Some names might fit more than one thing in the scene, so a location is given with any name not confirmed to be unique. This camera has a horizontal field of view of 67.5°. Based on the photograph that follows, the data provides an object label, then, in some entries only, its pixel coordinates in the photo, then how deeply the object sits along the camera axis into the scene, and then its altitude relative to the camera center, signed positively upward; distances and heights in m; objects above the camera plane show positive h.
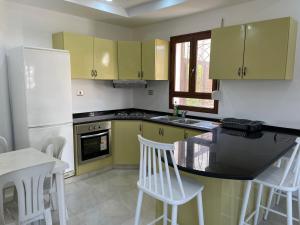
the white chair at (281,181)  1.74 -0.73
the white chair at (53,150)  2.12 -0.64
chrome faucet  3.62 -0.37
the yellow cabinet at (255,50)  2.40 +0.46
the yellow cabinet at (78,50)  3.25 +0.60
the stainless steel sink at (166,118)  3.57 -0.46
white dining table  1.86 -0.60
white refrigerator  2.73 -0.07
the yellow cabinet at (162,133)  3.19 -0.64
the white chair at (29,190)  1.54 -0.72
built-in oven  3.31 -0.79
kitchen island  1.50 -0.52
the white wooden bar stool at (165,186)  1.52 -0.71
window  3.47 +0.26
